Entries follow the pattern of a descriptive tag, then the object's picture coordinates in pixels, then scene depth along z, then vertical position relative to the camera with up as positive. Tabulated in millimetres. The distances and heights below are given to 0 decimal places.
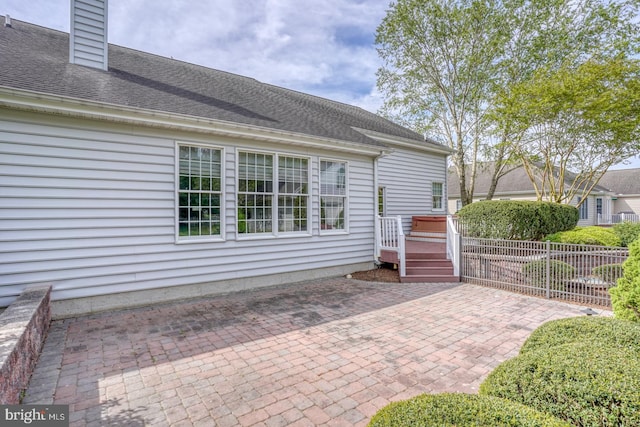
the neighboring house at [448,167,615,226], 24867 +1678
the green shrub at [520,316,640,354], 2463 -1008
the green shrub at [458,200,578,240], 8812 -142
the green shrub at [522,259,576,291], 6301 -1218
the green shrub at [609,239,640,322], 3160 -799
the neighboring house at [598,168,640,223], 29958 +2472
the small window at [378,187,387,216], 11344 +526
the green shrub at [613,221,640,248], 10617 -597
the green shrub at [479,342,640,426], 1769 -1049
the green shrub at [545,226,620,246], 9406 -712
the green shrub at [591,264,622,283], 5660 -1076
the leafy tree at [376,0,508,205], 13906 +7198
